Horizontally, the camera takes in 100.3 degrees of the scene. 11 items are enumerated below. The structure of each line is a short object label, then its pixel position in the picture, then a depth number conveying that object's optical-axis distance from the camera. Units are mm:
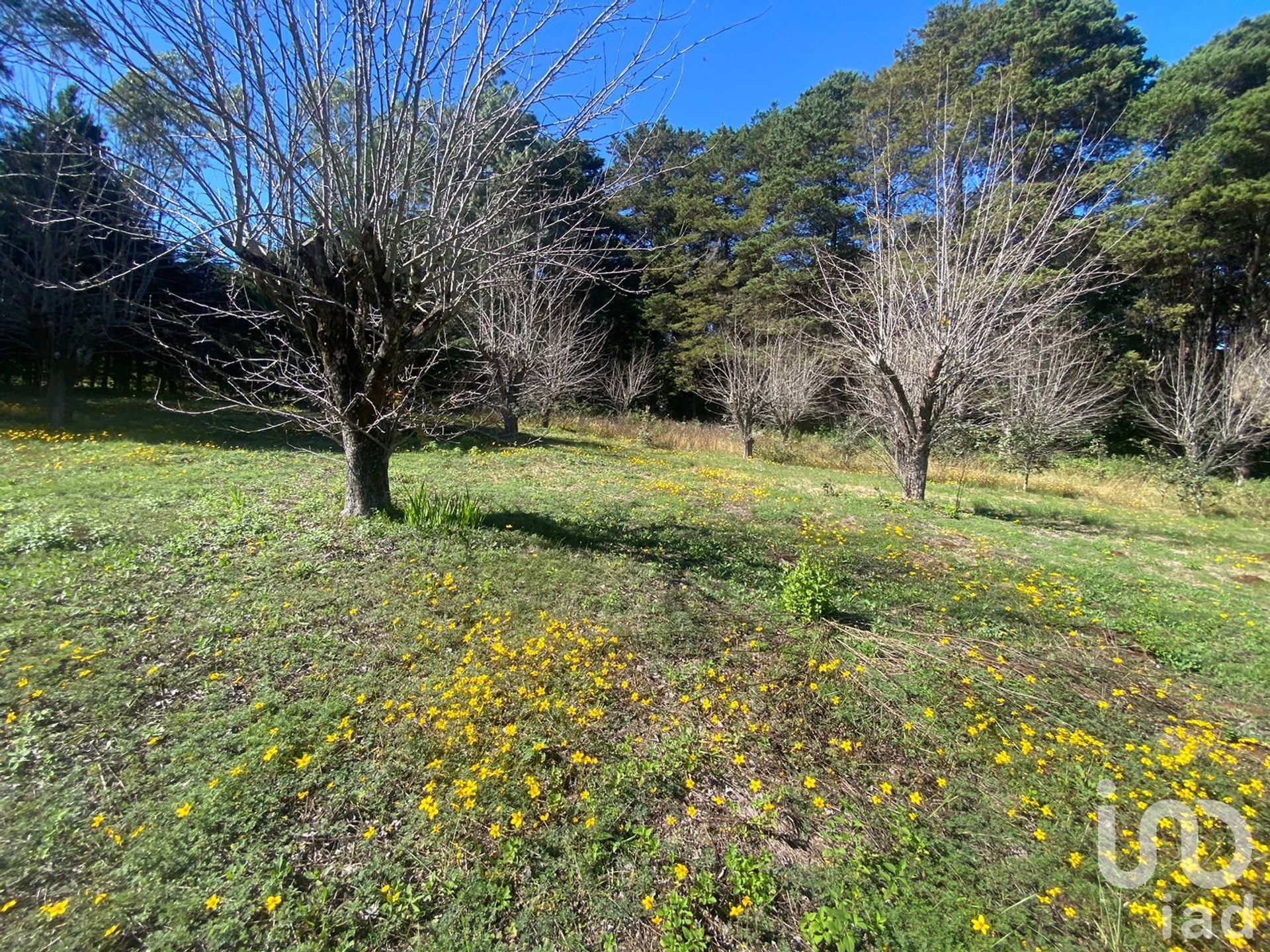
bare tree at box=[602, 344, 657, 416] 22375
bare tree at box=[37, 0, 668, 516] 3621
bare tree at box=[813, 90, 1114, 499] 8297
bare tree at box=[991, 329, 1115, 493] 14781
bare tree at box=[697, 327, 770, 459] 18531
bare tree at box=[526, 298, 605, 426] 15188
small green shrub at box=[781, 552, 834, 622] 4117
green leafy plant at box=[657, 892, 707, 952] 1972
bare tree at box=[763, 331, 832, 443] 18609
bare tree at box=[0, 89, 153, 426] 10281
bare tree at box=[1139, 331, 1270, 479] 13039
